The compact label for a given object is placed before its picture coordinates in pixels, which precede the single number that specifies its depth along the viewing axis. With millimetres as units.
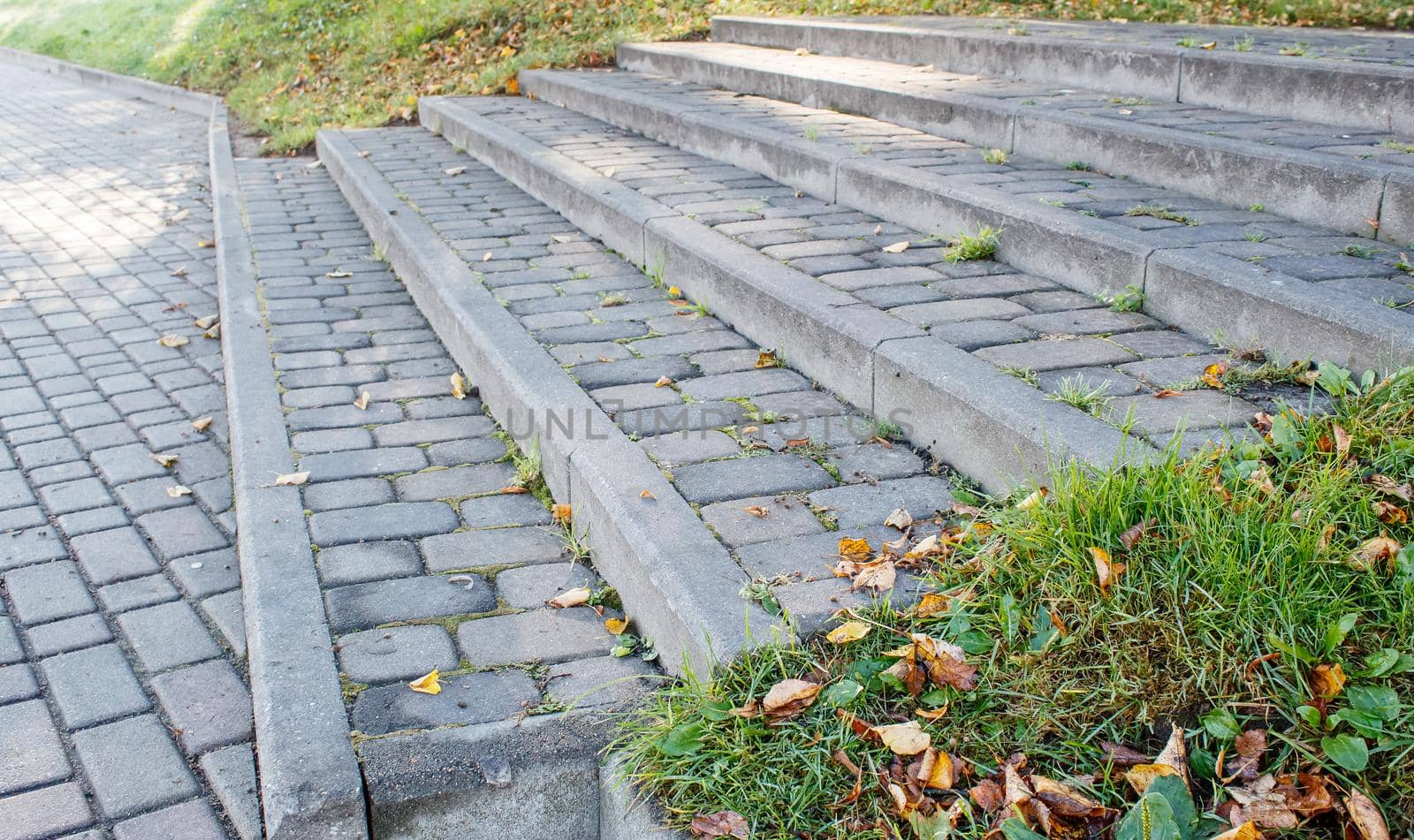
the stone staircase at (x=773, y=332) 2654
